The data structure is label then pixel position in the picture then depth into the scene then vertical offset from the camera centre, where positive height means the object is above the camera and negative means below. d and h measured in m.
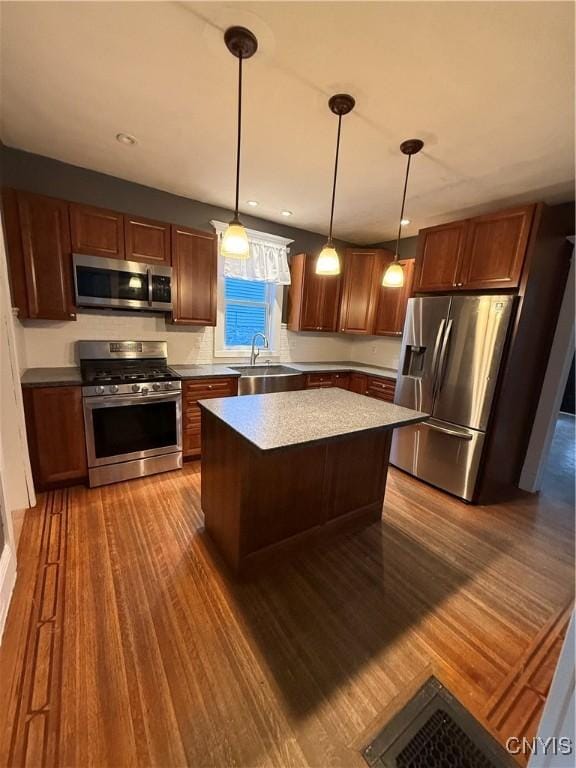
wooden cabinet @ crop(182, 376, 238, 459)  3.07 -0.79
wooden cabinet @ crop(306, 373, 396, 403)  3.72 -0.71
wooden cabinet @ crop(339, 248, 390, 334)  4.05 +0.57
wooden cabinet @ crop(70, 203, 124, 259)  2.56 +0.70
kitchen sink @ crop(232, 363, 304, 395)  3.44 -0.64
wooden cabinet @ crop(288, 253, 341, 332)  3.88 +0.37
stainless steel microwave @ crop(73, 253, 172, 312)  2.63 +0.28
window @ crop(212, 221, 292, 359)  3.64 +0.33
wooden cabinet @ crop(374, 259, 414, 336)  3.71 +0.30
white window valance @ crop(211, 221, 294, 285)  3.56 +0.73
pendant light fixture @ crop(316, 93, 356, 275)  1.65 +0.47
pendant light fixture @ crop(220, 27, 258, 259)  1.33 +1.21
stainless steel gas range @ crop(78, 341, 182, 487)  2.60 -0.85
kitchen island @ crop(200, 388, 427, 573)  1.66 -0.90
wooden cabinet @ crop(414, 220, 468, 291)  2.84 +0.74
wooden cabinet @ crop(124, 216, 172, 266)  2.79 +0.70
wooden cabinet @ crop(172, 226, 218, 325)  3.05 +0.44
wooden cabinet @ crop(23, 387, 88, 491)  2.38 -0.99
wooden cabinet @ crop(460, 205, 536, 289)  2.43 +0.73
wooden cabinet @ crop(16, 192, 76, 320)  2.38 +0.44
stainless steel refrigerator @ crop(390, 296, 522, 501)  2.58 -0.42
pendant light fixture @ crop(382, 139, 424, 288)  2.00 +0.45
